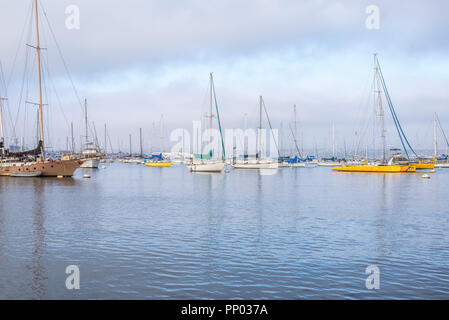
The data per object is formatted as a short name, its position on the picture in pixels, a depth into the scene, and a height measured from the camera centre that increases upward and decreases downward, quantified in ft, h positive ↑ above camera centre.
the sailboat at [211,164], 299.99 -4.92
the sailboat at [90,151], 401.70 +9.37
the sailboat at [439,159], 439.63 -8.13
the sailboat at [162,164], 524.93 -6.58
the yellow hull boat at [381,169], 300.20 -11.30
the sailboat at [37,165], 234.38 -2.20
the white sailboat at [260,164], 378.94 -7.09
